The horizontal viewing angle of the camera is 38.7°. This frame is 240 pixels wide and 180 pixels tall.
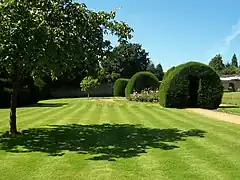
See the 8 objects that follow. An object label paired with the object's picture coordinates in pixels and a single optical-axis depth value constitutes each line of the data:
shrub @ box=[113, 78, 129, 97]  51.54
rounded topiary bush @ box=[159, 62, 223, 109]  24.86
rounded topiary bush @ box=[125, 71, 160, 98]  38.09
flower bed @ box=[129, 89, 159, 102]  33.27
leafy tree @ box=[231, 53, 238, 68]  129.43
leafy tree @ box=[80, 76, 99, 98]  44.40
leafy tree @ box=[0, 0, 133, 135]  9.82
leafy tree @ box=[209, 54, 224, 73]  104.88
